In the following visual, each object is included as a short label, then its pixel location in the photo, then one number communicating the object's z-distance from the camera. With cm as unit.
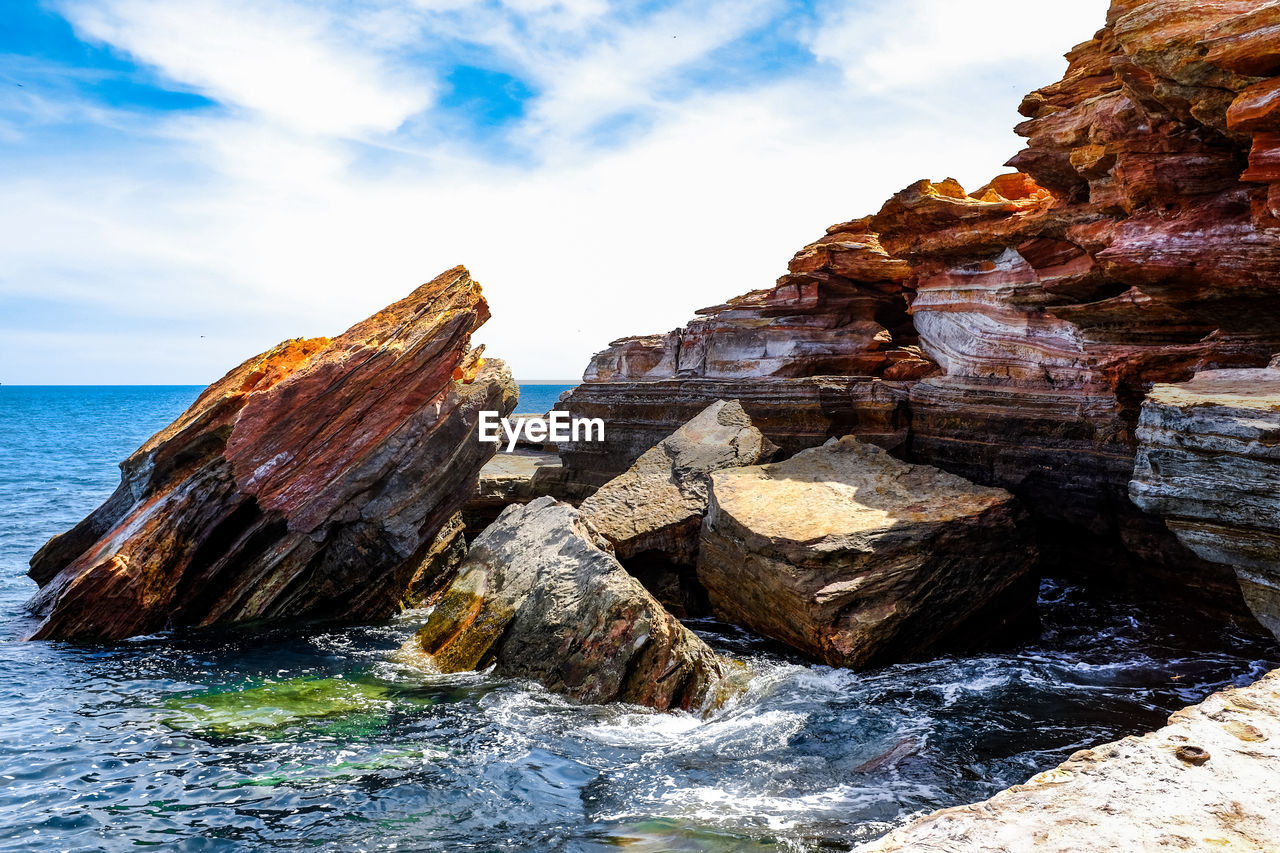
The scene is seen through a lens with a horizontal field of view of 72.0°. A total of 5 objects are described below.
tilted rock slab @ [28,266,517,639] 1148
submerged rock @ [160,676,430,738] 839
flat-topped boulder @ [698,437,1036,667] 980
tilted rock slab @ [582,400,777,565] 1240
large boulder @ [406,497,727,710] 889
